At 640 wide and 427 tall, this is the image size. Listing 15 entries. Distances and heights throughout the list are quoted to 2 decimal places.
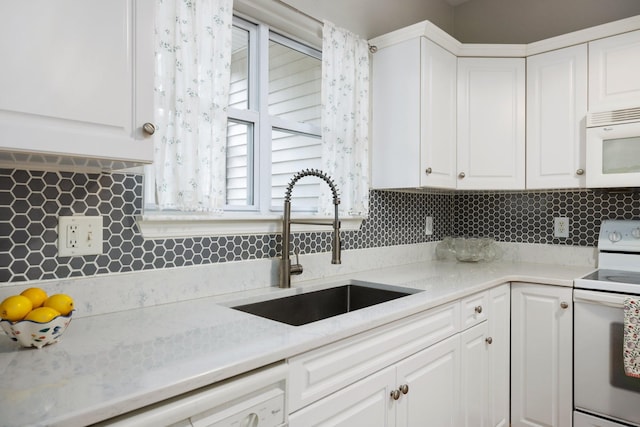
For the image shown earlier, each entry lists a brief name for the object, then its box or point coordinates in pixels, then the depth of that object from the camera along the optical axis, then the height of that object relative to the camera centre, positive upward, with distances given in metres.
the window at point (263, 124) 1.89 +0.41
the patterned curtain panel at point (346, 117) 2.08 +0.49
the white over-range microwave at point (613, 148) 2.11 +0.33
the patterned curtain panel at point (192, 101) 1.45 +0.40
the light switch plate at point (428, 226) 2.81 -0.10
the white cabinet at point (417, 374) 1.14 -0.56
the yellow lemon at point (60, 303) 0.99 -0.23
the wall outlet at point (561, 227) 2.61 -0.10
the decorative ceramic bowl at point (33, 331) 0.93 -0.28
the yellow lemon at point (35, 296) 0.98 -0.21
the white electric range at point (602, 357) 1.88 -0.68
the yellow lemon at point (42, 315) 0.94 -0.24
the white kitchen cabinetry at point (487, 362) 1.86 -0.73
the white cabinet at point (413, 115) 2.22 +0.53
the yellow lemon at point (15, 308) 0.92 -0.22
